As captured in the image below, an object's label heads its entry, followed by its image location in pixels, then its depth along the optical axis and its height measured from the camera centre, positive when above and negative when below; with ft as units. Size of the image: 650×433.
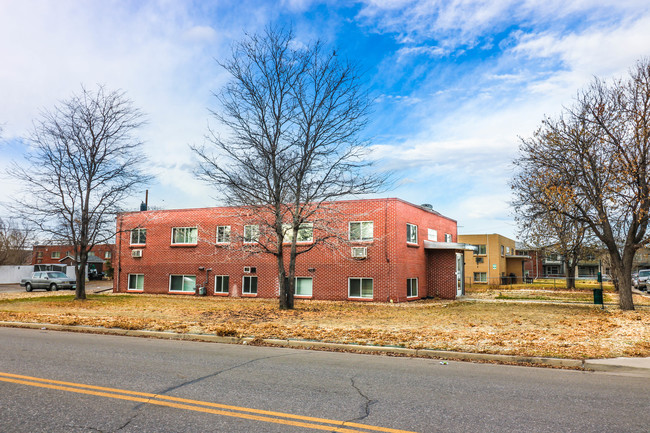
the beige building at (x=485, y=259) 194.90 +3.93
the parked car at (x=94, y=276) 188.34 -3.87
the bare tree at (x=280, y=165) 61.11 +13.16
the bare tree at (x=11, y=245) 195.83 +8.28
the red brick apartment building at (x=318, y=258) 82.12 +1.70
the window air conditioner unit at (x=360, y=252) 82.17 +2.71
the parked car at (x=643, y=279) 140.56 -2.97
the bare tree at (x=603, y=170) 55.62 +12.20
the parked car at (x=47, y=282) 119.75 -4.05
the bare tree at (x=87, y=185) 82.43 +14.15
